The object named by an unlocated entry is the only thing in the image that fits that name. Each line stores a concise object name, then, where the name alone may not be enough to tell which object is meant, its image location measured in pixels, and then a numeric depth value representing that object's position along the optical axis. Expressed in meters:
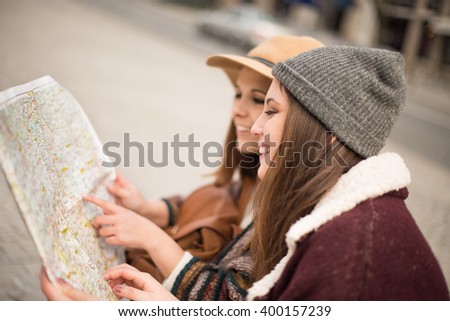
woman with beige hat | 1.61
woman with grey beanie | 1.13
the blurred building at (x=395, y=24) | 16.70
